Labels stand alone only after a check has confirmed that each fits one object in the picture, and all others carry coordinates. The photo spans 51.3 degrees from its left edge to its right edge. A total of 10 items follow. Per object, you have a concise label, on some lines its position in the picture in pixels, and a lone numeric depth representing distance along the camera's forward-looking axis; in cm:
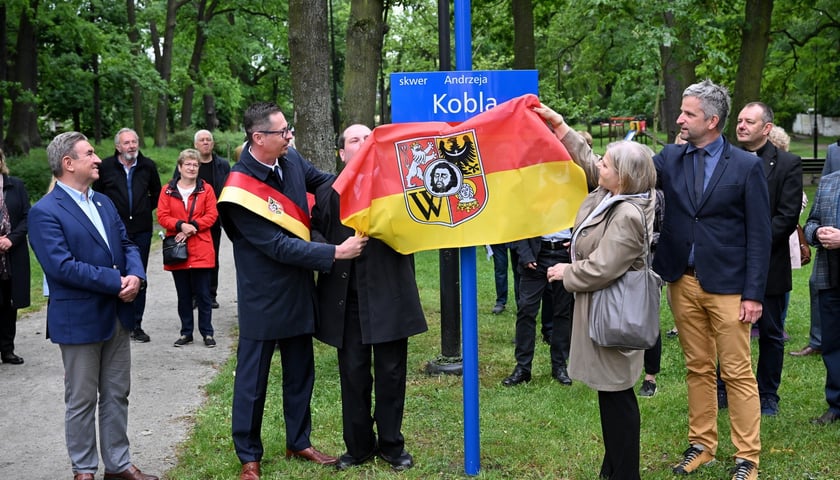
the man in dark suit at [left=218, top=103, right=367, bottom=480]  520
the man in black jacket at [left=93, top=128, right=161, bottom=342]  927
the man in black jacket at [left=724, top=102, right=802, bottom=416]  623
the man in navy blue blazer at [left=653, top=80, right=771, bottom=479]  503
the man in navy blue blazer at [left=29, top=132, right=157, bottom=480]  508
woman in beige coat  463
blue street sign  500
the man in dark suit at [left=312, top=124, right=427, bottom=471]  531
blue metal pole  516
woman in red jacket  937
